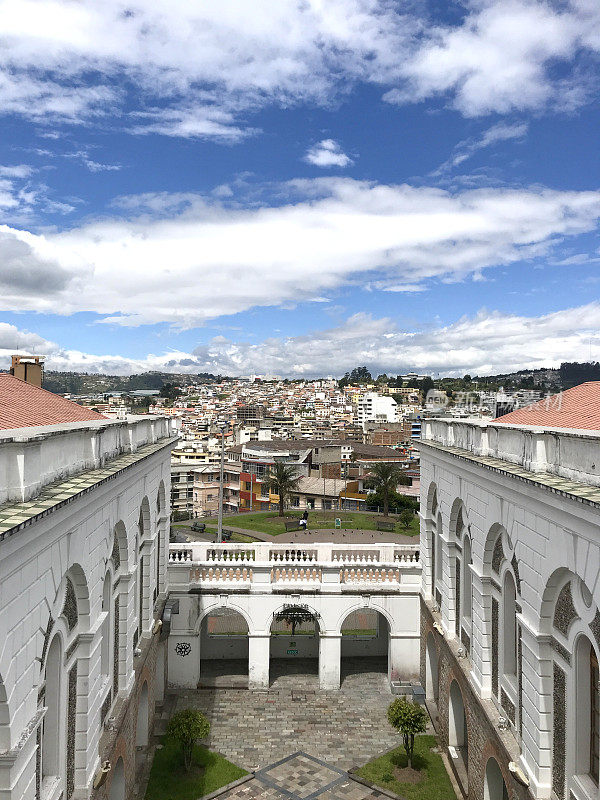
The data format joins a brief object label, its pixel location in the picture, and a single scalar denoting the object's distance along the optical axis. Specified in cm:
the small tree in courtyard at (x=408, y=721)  1648
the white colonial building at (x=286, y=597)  2158
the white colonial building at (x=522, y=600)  841
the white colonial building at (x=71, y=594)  641
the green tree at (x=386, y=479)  5125
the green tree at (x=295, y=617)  2532
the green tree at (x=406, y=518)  4772
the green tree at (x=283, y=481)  5112
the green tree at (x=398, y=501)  5416
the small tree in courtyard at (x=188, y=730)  1622
